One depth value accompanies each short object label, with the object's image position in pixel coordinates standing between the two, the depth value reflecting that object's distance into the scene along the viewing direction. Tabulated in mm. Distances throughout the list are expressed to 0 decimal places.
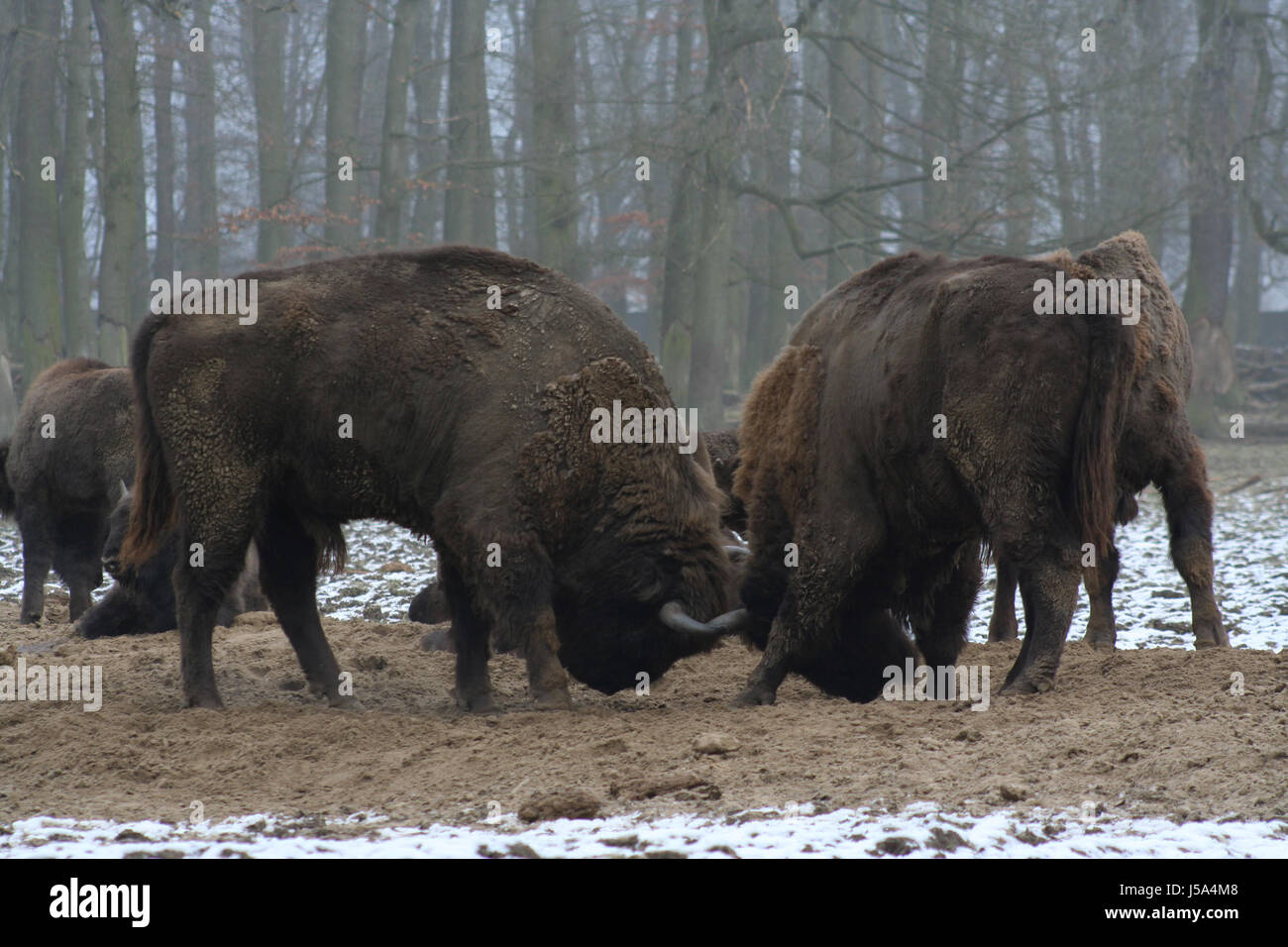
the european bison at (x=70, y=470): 18719
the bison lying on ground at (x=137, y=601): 16312
